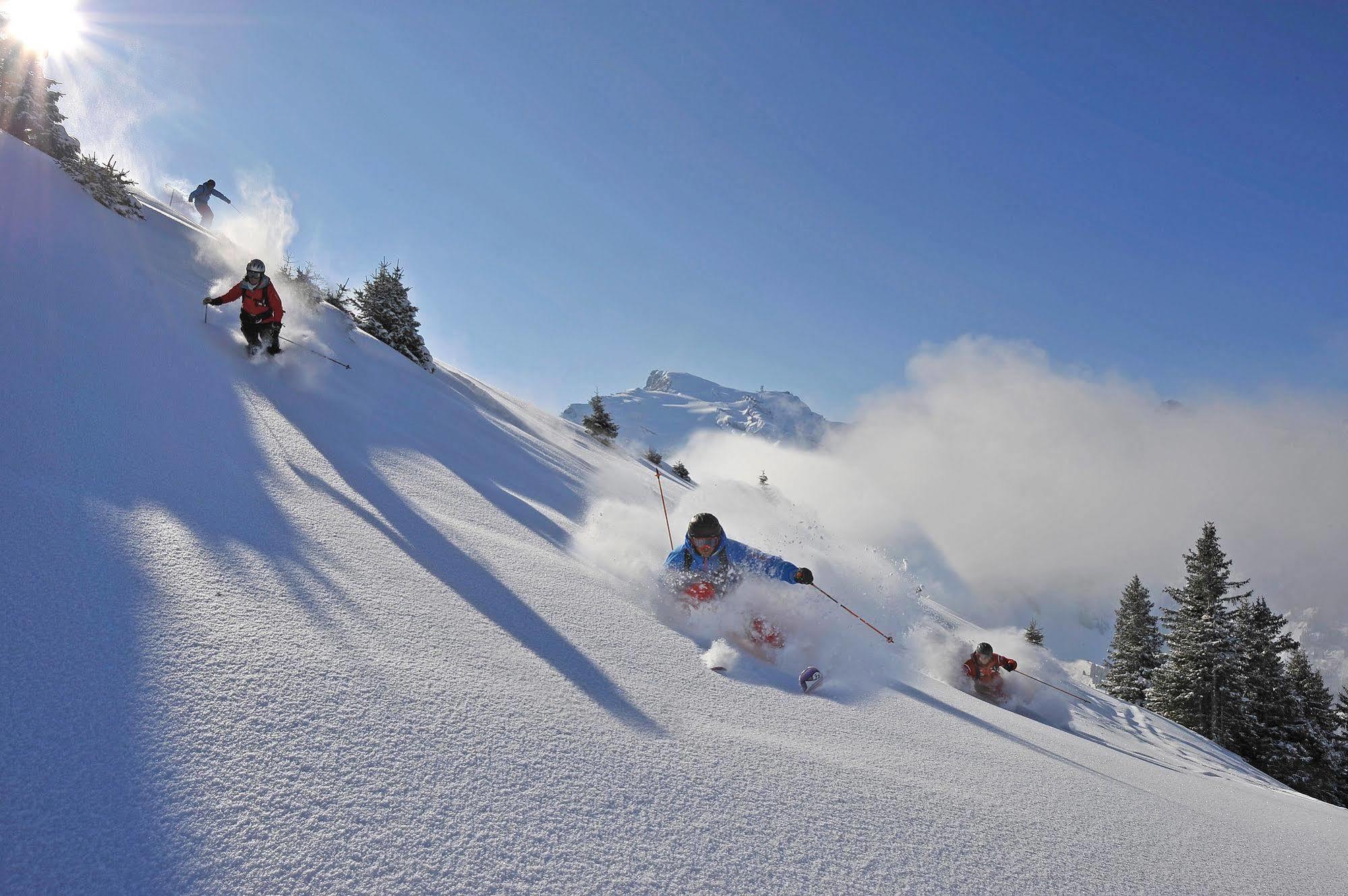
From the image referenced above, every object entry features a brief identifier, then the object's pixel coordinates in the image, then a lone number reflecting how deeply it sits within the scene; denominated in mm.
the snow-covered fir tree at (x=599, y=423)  25469
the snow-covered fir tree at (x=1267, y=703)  21609
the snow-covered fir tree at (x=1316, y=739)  20859
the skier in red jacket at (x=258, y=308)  7965
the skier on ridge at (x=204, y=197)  18203
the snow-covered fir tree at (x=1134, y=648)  28938
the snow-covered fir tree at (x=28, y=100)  13133
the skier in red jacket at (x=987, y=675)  8297
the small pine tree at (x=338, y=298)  15898
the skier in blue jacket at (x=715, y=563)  5234
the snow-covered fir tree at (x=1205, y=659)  21594
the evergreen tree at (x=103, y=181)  10375
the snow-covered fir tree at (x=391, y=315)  18422
